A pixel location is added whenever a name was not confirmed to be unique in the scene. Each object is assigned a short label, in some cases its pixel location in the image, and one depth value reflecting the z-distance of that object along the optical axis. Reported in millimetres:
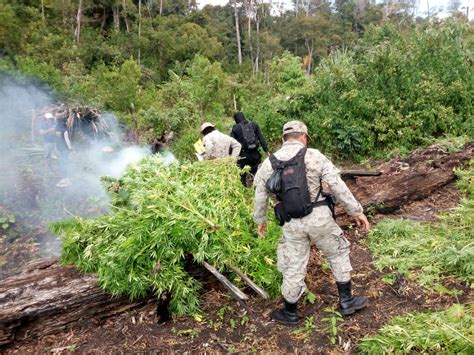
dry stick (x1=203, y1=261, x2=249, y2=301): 3575
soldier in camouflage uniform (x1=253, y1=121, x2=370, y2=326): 3311
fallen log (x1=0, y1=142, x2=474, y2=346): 3674
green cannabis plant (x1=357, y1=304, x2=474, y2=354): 2713
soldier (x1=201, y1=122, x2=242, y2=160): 6199
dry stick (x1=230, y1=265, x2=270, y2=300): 3705
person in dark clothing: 6488
